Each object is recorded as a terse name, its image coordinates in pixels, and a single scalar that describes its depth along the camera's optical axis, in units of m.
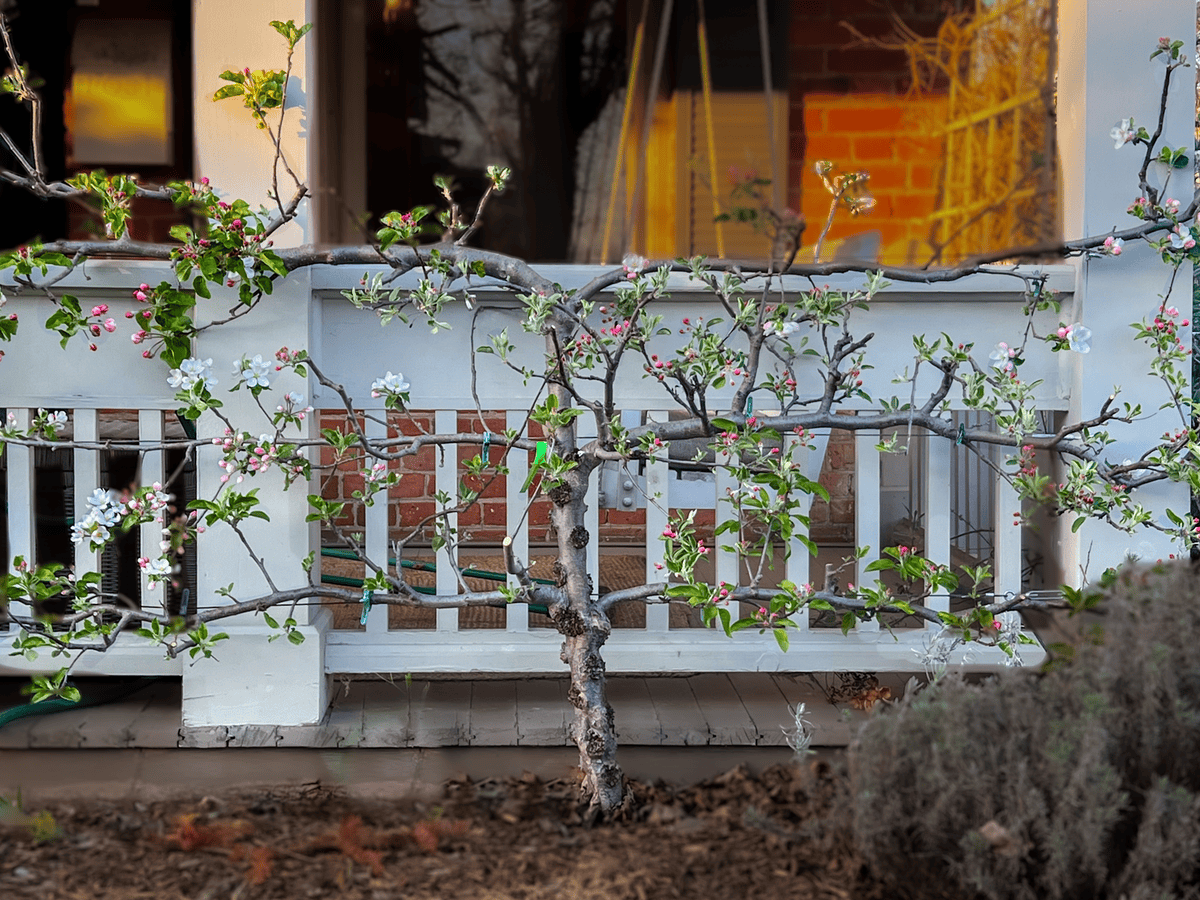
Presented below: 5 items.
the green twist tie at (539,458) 2.25
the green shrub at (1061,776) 1.58
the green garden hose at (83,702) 2.69
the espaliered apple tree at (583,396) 2.32
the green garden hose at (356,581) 3.01
